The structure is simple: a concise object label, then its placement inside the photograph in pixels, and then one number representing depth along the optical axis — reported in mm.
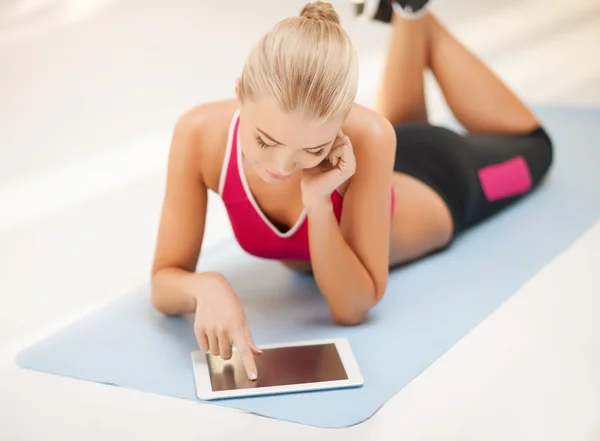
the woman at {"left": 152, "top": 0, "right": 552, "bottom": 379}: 2352
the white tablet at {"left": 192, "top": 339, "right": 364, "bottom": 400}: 2481
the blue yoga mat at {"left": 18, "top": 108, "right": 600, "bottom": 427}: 2498
